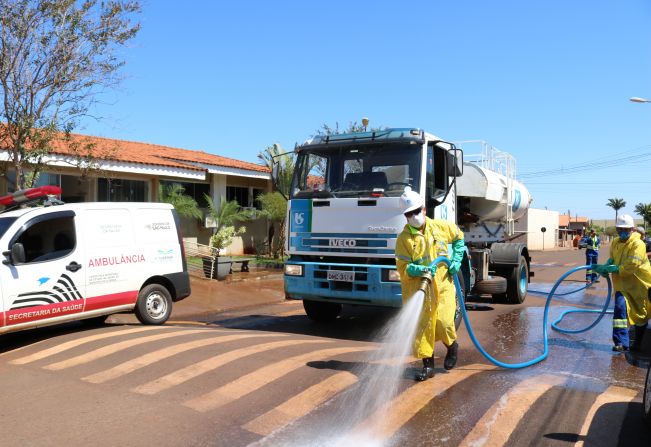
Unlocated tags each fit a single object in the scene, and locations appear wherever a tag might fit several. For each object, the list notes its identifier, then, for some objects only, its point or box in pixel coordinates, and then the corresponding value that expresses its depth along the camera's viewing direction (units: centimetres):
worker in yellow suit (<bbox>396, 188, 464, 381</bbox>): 525
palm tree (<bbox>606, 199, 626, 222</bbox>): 10109
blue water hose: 535
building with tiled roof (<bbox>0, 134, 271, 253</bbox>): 1372
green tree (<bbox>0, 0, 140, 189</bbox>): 1032
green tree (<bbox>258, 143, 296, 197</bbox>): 1833
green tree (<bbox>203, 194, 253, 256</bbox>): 1880
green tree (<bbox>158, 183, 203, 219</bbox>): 1760
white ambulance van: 704
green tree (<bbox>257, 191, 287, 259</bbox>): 1994
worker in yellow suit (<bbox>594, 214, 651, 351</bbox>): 676
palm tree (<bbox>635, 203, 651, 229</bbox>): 7828
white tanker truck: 726
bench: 1659
